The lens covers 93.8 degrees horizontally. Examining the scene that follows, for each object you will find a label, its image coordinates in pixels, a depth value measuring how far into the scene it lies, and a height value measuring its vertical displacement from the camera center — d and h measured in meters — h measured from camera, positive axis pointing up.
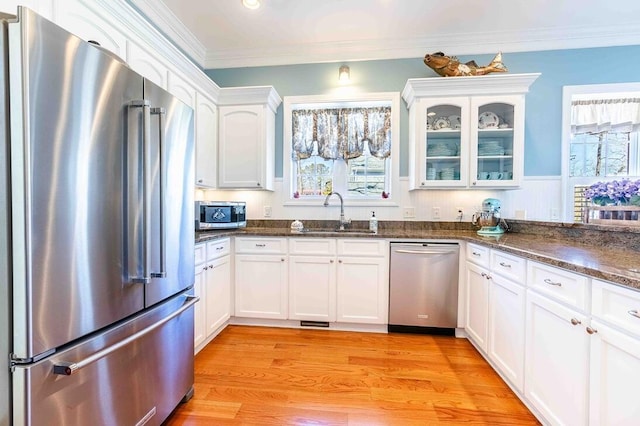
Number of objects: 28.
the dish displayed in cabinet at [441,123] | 2.90 +0.82
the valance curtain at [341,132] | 3.17 +0.81
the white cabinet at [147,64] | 1.91 +0.97
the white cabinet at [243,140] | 3.03 +0.68
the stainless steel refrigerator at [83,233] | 0.87 -0.10
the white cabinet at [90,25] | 1.48 +0.97
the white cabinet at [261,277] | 2.72 -0.65
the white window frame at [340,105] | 3.15 +0.76
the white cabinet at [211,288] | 2.19 -0.66
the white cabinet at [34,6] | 1.25 +0.88
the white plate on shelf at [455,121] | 2.87 +0.84
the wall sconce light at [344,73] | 3.10 +1.39
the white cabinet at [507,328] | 1.67 -0.73
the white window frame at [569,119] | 2.91 +0.89
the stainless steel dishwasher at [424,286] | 2.55 -0.68
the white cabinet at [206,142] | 2.70 +0.62
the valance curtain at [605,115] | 2.90 +0.92
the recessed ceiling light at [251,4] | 2.42 +1.66
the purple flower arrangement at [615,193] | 1.76 +0.10
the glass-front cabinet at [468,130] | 2.75 +0.74
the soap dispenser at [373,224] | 3.00 -0.17
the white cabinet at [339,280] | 2.63 -0.65
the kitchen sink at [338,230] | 3.08 -0.24
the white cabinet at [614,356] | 1.01 -0.52
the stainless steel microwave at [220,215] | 2.61 -0.08
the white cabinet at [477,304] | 2.13 -0.73
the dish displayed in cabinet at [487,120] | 2.83 +0.84
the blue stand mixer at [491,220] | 2.67 -0.11
